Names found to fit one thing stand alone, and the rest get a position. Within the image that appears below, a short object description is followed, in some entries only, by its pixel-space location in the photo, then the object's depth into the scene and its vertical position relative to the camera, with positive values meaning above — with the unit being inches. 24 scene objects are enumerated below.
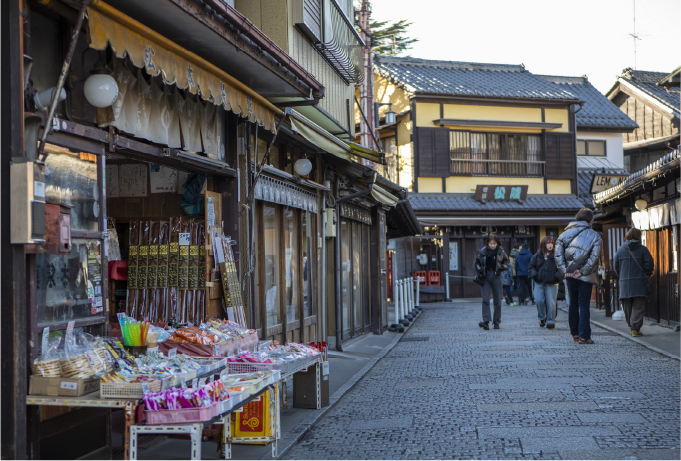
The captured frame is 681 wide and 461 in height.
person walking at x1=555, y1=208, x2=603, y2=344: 463.8 -6.5
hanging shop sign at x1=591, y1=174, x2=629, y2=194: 767.8 +76.7
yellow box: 235.0 -53.3
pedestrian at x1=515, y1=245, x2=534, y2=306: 920.9 -22.3
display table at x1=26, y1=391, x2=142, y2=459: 177.6 -35.1
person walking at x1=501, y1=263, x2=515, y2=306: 953.5 -39.1
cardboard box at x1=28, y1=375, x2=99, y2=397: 179.5 -31.1
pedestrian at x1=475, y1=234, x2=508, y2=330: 603.2 -8.2
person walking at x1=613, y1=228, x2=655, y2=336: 506.9 -14.2
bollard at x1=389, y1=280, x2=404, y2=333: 657.0 -58.2
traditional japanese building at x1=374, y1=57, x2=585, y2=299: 1096.8 +148.3
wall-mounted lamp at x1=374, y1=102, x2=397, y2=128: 1047.0 +203.9
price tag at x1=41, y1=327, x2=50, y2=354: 187.0 -19.9
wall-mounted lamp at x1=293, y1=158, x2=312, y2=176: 420.5 +53.8
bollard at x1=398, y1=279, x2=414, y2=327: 698.2 -55.1
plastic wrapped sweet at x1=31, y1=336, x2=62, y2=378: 181.3 -25.9
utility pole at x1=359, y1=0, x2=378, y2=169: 639.1 +162.5
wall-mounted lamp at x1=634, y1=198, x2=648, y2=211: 618.0 +42.1
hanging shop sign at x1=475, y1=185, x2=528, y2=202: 1117.1 +97.6
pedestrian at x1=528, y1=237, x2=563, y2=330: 596.4 -18.8
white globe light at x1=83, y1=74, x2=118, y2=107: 206.5 +49.3
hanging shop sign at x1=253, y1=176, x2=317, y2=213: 358.1 +35.7
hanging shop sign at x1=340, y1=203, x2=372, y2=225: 551.8 +37.0
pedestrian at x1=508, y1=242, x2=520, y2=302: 955.0 -14.4
